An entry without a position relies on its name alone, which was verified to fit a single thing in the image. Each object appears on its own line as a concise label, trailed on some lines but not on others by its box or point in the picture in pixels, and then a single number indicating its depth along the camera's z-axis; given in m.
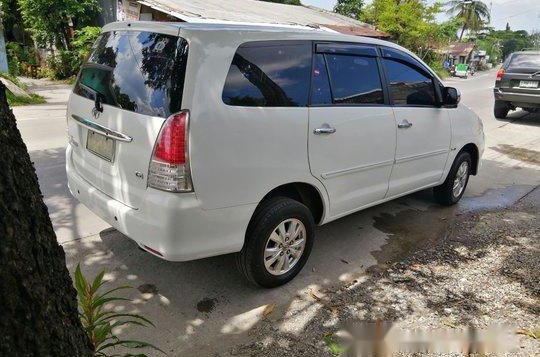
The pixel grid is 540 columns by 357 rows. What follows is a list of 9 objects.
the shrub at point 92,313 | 2.14
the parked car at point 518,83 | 10.80
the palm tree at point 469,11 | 57.19
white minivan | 2.71
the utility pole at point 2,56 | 15.20
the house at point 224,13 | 15.27
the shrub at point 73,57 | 16.64
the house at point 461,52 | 51.91
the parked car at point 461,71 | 37.47
